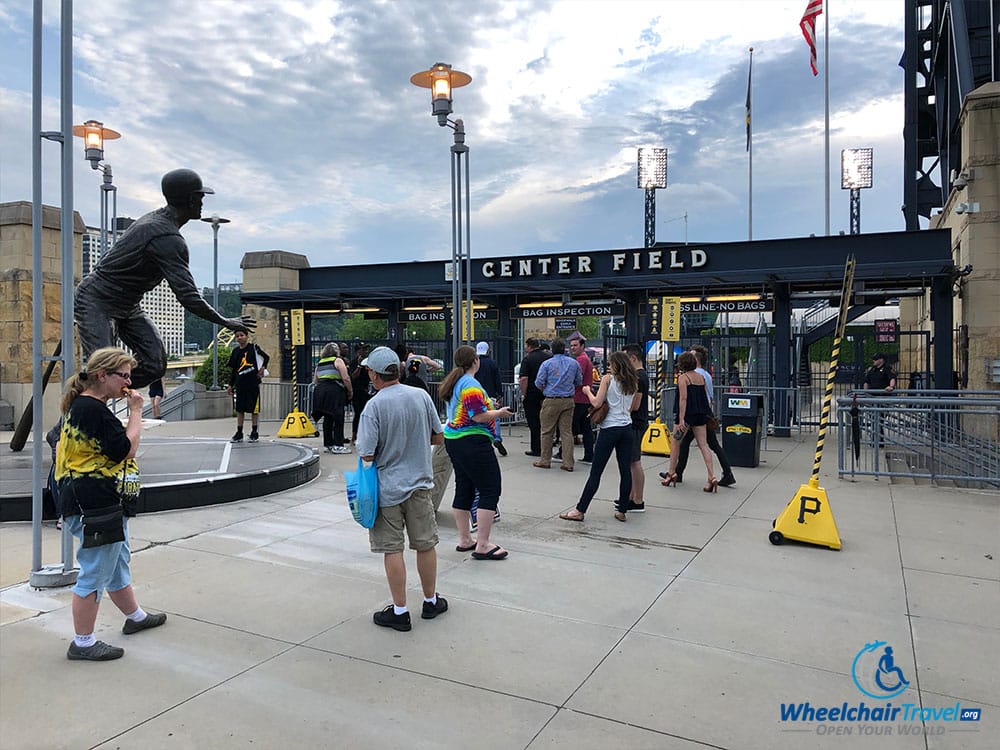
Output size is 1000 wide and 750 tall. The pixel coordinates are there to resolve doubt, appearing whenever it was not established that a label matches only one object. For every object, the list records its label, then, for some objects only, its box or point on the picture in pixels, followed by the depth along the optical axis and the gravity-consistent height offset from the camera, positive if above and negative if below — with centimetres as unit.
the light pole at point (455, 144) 1090 +401
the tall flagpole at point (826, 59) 2845 +1303
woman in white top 705 -47
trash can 1104 -83
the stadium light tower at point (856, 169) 4178 +1218
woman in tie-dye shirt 572 -52
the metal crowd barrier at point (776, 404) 1500 -63
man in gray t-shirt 434 -59
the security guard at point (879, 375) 1376 +0
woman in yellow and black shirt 380 -53
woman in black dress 872 -34
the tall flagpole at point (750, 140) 3653 +1260
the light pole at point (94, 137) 1341 +461
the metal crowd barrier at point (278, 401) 1922 -68
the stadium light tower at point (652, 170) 4212 +1229
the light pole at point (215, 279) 2048 +298
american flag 2403 +1226
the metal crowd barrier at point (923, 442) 944 -95
